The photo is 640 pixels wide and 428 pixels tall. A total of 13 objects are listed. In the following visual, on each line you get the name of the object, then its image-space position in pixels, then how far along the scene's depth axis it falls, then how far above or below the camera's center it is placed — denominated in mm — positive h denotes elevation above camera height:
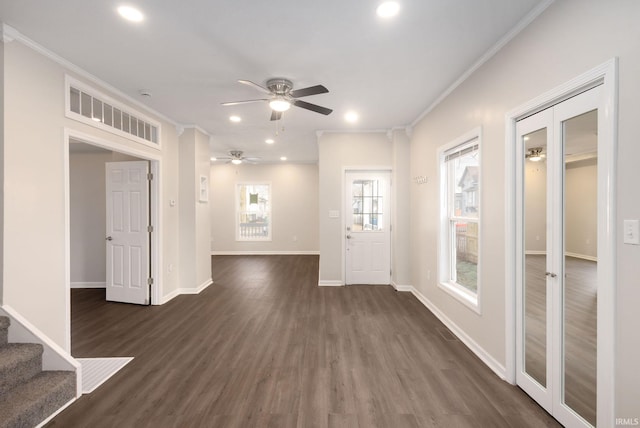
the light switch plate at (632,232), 1400 -105
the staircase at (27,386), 1829 -1258
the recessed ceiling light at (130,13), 2014 +1438
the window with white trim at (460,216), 3119 -62
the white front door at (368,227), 5281 -291
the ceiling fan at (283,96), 3065 +1250
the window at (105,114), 2879 +1162
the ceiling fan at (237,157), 6921 +1359
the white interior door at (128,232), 4254 -302
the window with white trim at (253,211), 9047 +21
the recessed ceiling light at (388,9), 1972 +1433
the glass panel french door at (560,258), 1679 -315
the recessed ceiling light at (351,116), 4199 +1450
